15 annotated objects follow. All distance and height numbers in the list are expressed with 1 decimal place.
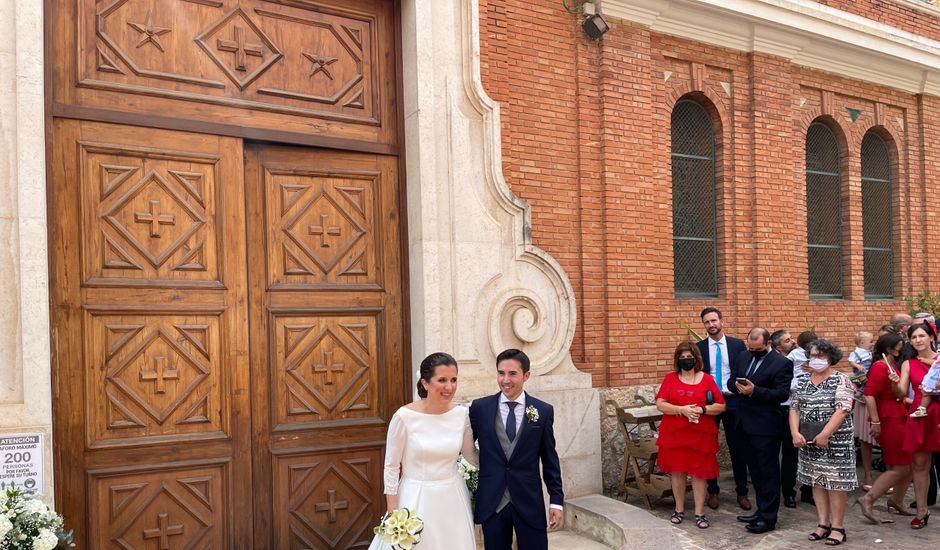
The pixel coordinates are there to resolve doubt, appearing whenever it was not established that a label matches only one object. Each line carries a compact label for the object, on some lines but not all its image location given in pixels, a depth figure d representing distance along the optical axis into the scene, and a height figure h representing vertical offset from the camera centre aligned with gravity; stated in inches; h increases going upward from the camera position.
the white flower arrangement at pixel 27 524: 187.0 -59.9
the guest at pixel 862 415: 355.3 -67.0
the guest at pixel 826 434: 274.7 -58.3
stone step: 260.4 -89.7
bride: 187.5 -45.6
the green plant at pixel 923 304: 496.1 -21.2
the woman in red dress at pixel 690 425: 301.3 -59.5
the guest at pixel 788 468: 336.5 -86.0
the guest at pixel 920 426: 298.5 -60.3
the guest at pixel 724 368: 332.2 -41.0
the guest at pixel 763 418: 297.3 -56.9
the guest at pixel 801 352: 361.7 -37.9
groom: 193.2 -47.5
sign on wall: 211.0 -48.6
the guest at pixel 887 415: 305.3 -57.4
